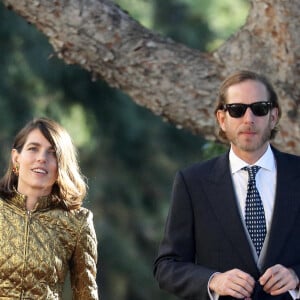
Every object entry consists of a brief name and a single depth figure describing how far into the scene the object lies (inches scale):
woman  426.9
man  409.1
